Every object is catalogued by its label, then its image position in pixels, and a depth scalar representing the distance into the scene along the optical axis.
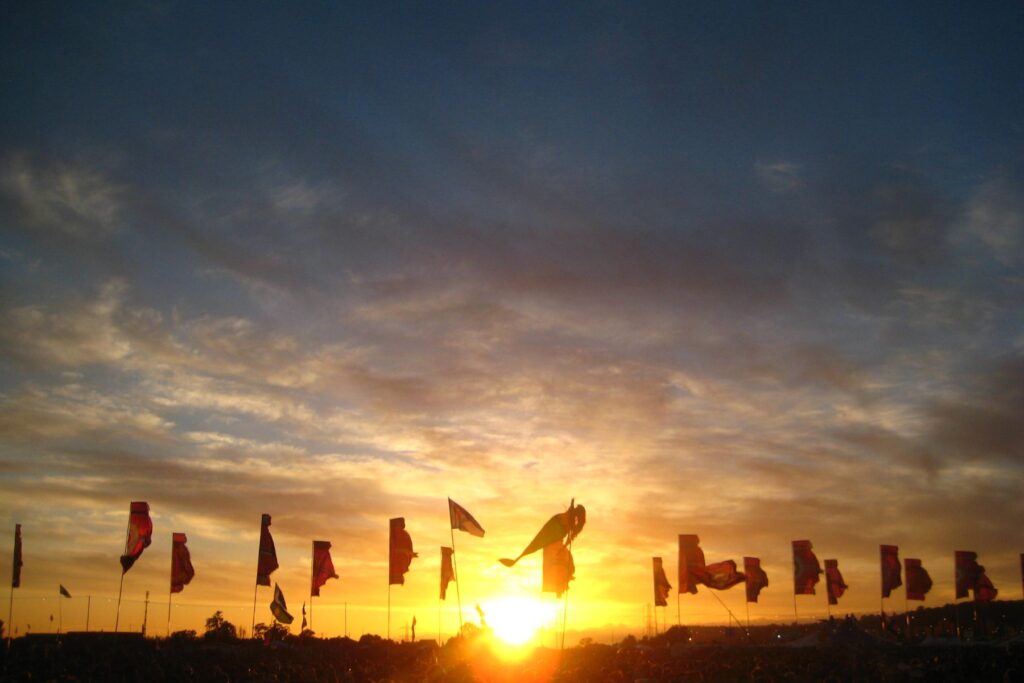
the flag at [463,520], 49.03
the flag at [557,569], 42.09
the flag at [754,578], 74.00
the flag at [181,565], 57.88
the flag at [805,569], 70.12
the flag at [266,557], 58.59
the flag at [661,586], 70.31
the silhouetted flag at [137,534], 51.97
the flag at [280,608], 59.91
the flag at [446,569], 58.78
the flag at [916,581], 73.00
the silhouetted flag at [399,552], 54.91
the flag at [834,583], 77.81
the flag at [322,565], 59.31
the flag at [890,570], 70.62
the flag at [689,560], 59.12
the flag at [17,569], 59.16
